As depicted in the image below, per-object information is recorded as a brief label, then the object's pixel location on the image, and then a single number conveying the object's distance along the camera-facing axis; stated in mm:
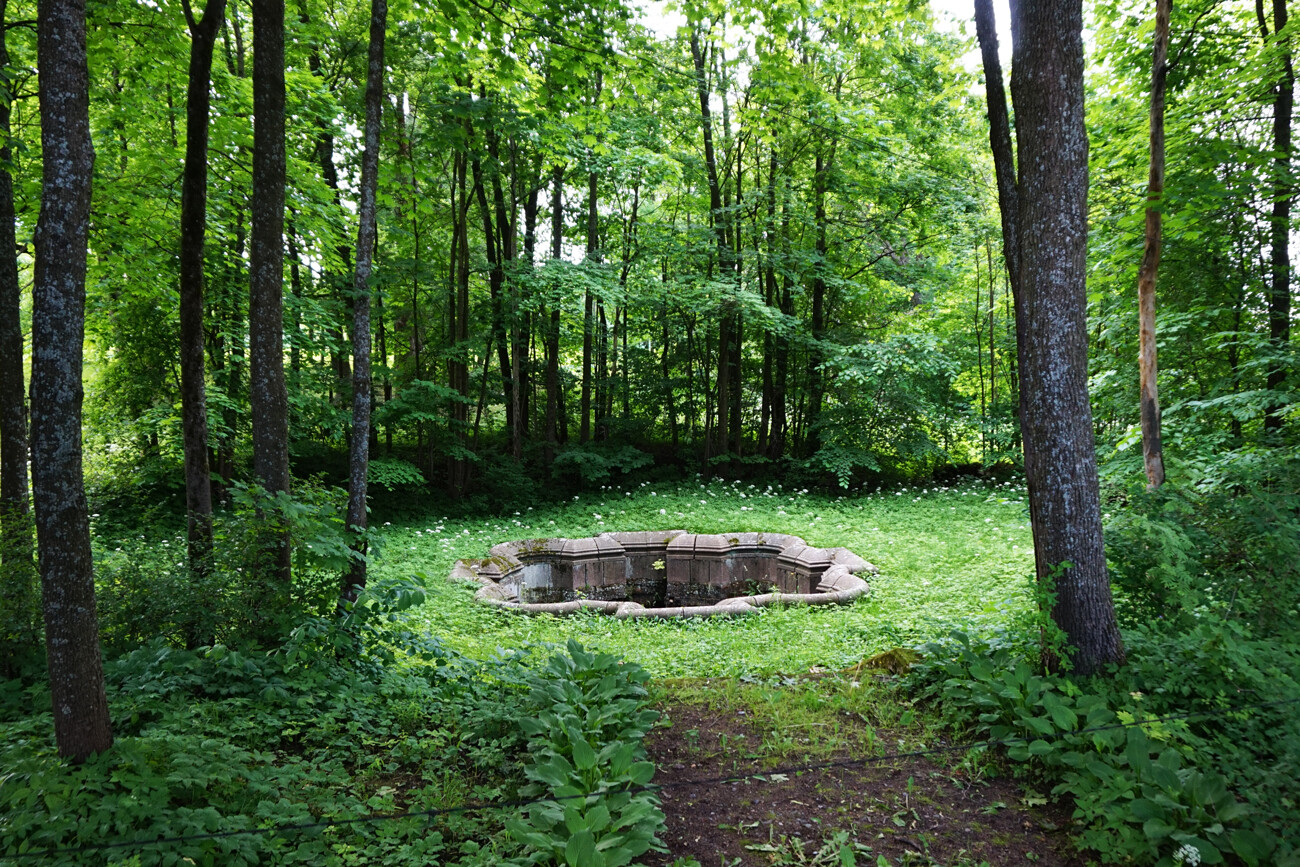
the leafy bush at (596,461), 12758
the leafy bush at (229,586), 4066
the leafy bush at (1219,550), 3799
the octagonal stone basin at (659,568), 9141
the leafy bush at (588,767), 2492
